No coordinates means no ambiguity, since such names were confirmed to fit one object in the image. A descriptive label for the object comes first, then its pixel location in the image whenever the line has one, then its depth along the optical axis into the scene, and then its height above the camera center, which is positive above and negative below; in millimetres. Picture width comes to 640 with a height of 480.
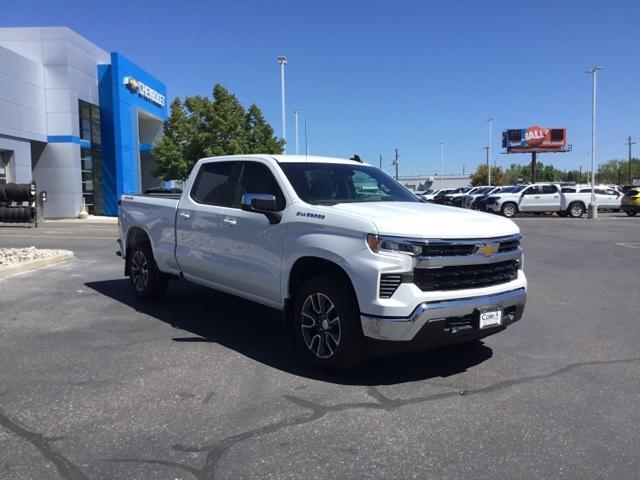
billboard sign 79562 +7931
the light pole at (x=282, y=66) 33656 +8084
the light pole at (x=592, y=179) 30000 +838
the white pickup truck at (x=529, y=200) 31250 -266
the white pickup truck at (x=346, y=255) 4355 -488
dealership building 27062 +4448
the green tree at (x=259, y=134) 35344 +4089
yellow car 30100 -432
